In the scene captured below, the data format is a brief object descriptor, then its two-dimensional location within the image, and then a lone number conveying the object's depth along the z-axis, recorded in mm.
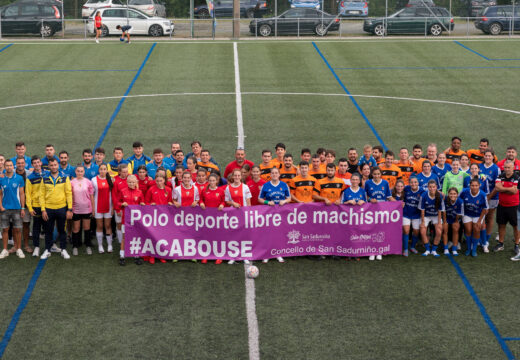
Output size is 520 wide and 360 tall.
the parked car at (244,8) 46219
